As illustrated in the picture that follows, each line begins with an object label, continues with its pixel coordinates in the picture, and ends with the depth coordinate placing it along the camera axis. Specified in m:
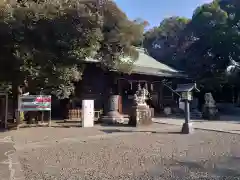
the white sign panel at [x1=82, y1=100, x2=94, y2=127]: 10.01
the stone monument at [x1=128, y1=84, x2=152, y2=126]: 10.33
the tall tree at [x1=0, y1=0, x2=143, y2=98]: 6.96
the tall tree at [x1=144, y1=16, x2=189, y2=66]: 22.88
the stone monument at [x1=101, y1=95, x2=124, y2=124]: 11.28
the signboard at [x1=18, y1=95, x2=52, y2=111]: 9.50
